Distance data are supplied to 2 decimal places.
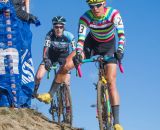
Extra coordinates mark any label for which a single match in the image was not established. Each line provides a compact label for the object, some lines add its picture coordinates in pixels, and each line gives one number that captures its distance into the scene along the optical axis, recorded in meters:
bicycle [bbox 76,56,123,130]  9.91
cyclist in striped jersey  10.22
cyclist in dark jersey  13.10
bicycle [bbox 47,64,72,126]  12.54
